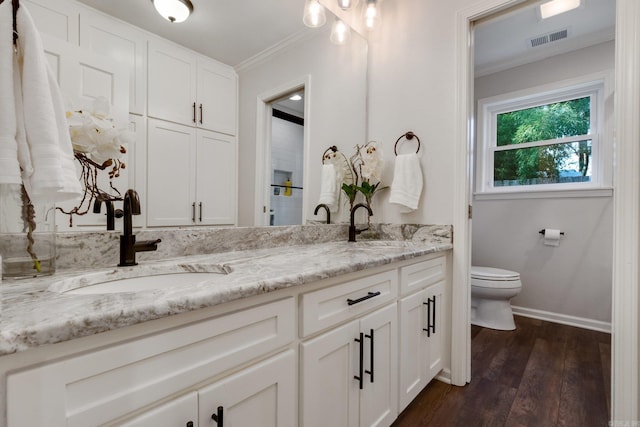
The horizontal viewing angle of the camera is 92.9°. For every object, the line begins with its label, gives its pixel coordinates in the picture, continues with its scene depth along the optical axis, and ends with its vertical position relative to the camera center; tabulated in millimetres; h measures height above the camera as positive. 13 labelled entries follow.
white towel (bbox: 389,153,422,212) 1777 +174
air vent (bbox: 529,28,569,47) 2420 +1452
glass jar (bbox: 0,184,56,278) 746 -67
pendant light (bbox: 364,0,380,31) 1977 +1301
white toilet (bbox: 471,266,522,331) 2396 -653
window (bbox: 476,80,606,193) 2578 +698
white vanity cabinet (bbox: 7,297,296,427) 438 -292
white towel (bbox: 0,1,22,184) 597 +208
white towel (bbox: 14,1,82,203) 641 +188
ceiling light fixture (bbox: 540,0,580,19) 2080 +1453
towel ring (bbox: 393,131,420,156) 1839 +476
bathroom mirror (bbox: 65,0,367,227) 1166 +695
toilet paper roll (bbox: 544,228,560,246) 2561 -185
